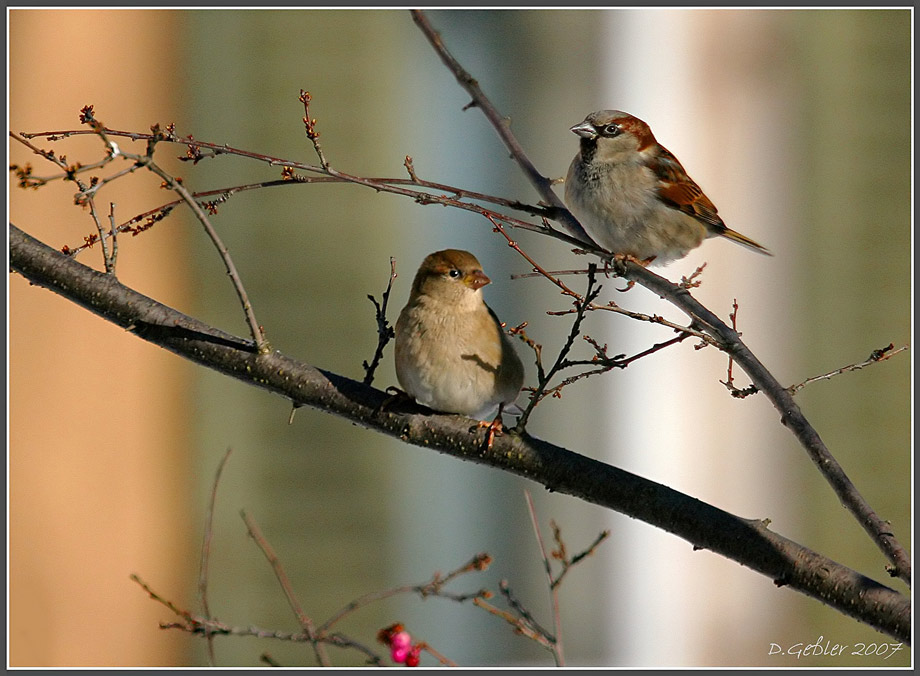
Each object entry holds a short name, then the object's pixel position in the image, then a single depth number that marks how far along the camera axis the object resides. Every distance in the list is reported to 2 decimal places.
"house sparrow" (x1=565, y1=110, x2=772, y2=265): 5.95
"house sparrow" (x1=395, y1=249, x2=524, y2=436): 5.48
